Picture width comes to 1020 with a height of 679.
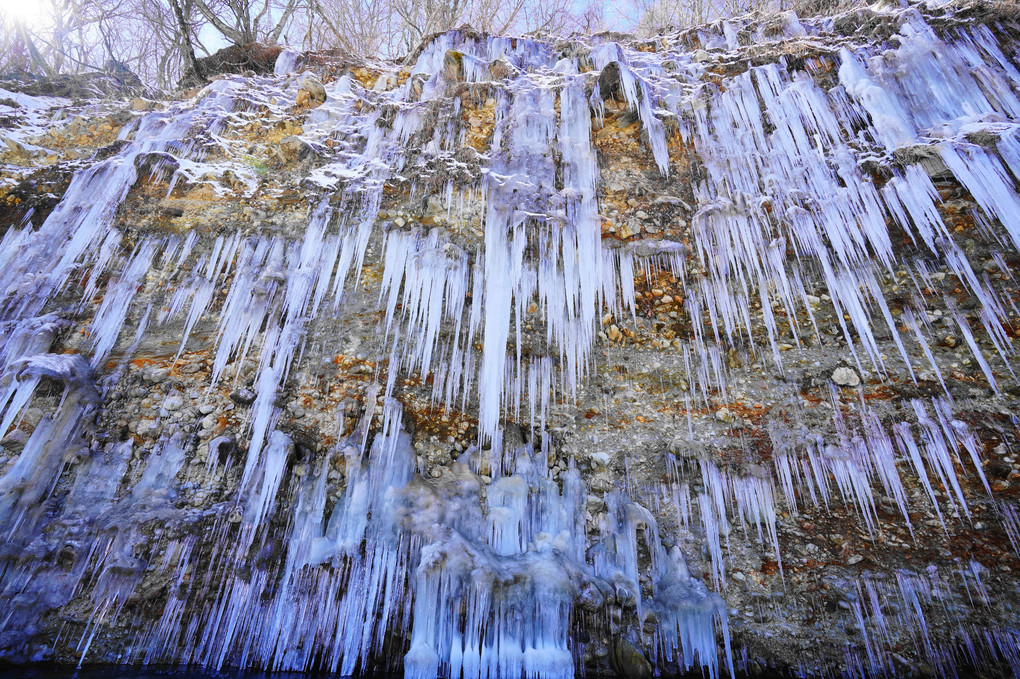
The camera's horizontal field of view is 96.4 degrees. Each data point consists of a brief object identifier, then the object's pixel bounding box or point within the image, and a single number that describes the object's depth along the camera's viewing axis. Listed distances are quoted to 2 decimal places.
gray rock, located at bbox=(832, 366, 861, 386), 4.59
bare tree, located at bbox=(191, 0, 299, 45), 8.80
